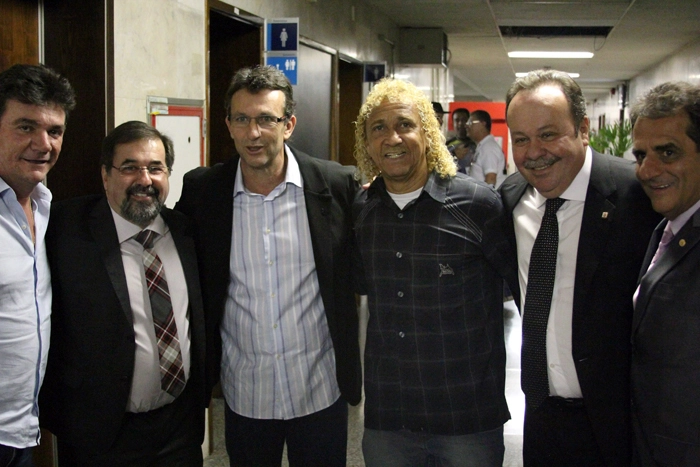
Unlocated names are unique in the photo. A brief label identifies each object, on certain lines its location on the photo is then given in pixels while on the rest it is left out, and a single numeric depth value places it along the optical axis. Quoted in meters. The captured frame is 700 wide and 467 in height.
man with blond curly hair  2.13
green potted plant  9.35
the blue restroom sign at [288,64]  4.29
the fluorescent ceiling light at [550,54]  12.48
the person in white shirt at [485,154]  7.16
